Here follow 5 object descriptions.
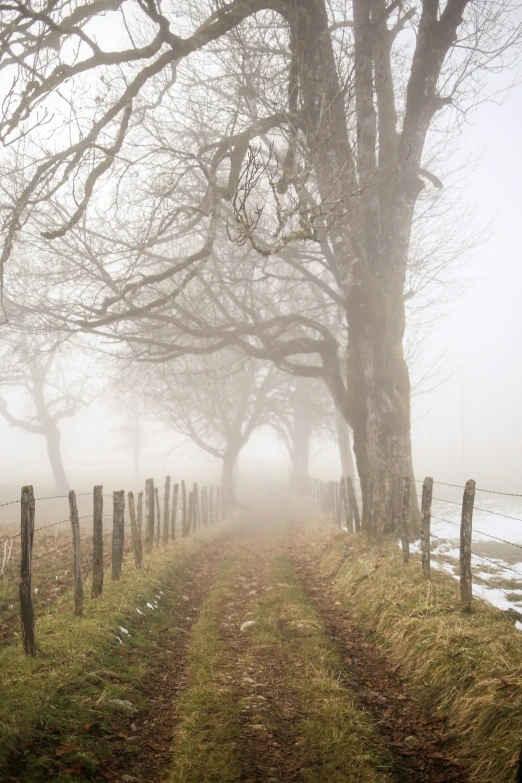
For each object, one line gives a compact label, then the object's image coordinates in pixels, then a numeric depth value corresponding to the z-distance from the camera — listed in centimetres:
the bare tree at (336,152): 945
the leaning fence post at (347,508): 1418
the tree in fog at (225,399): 2438
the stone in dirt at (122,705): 482
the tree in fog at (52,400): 3002
